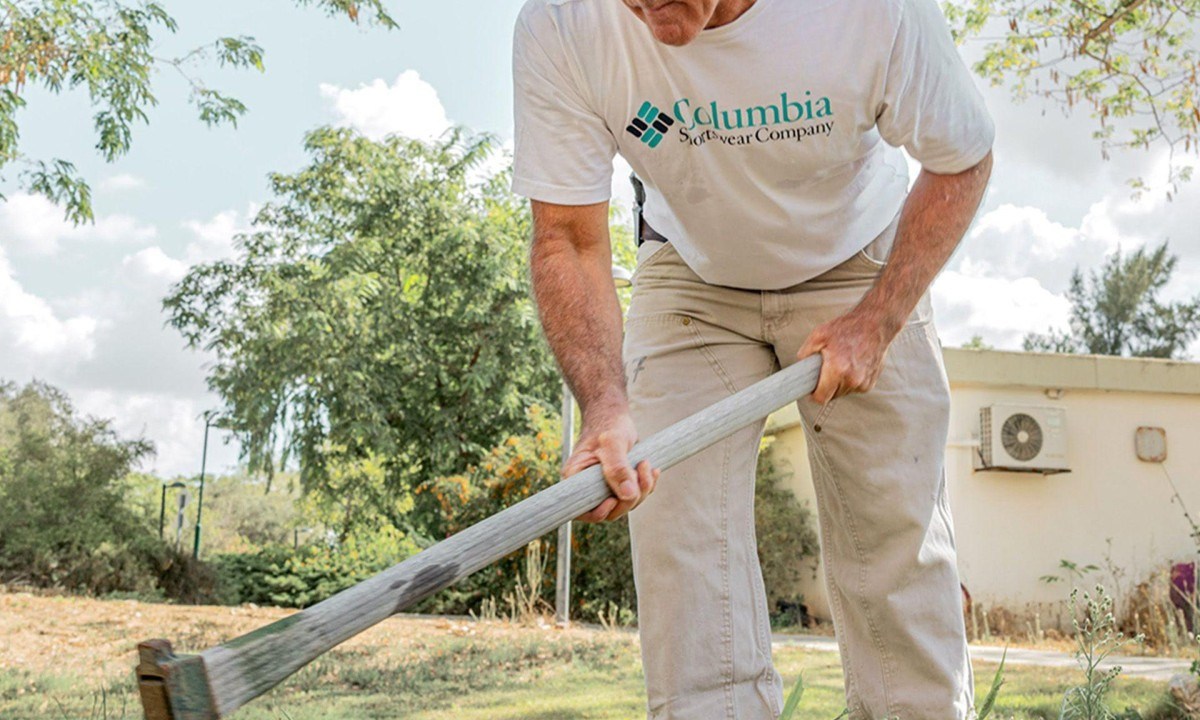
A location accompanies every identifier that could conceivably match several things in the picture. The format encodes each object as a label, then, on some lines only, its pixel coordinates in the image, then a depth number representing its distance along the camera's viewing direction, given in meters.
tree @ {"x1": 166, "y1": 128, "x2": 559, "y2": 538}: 17.86
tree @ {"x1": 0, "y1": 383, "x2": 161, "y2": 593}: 11.38
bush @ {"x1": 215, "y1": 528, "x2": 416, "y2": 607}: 13.66
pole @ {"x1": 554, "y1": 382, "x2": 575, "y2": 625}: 10.00
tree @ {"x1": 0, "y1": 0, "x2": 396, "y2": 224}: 8.85
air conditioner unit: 11.04
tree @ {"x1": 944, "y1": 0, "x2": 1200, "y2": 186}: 8.66
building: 11.12
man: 2.24
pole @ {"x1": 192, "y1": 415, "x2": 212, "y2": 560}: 18.29
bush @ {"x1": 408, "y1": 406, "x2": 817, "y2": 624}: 12.29
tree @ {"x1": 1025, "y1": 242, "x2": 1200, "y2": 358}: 28.00
